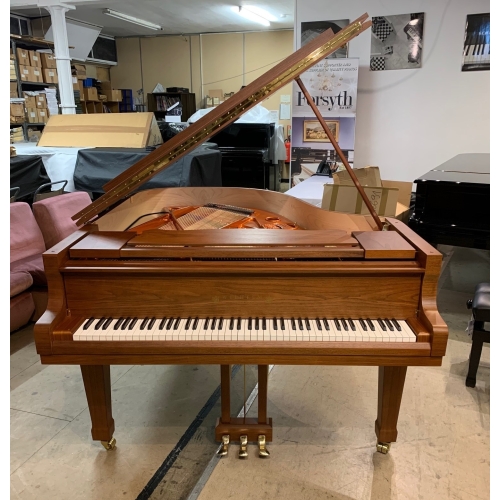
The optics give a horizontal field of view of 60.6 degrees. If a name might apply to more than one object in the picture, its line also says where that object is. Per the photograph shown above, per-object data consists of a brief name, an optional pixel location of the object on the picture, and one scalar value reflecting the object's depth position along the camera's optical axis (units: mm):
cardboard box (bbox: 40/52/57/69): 7312
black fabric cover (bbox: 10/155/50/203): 4715
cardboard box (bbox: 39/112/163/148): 5109
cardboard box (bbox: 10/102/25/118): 6262
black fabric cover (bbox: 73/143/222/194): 4535
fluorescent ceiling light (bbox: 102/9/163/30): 7359
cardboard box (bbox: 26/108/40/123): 6820
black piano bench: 2475
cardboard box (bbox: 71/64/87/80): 8672
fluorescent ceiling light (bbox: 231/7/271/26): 7180
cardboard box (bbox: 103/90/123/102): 9654
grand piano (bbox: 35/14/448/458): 1551
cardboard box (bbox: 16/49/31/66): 6801
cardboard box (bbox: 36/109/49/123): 7026
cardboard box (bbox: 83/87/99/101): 9086
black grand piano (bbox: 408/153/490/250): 2998
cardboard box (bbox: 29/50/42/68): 7027
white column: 5875
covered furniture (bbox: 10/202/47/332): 3092
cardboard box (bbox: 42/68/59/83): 7348
